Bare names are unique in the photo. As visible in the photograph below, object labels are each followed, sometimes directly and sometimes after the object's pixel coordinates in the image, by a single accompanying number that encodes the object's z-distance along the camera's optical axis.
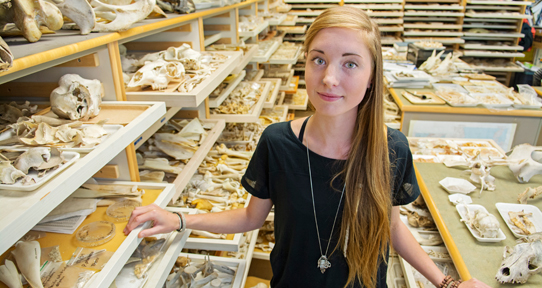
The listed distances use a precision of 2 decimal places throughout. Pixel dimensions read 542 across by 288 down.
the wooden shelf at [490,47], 7.47
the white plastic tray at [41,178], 0.85
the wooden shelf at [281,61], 4.94
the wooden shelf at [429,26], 7.39
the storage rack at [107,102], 0.84
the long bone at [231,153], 2.78
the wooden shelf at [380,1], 7.23
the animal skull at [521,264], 1.52
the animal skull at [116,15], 1.35
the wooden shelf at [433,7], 7.23
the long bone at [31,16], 1.02
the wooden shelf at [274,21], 5.06
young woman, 1.22
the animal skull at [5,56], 0.83
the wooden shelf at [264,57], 3.85
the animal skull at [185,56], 2.03
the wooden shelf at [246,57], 3.02
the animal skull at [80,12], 1.22
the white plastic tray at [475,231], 1.77
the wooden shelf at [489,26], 7.46
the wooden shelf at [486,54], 7.50
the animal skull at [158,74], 1.66
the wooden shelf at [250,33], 3.70
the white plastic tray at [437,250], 1.97
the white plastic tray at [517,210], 1.85
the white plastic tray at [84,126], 1.04
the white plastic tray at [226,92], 2.71
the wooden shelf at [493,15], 7.23
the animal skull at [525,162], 2.24
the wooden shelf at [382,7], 7.29
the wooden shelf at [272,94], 3.69
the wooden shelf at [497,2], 7.16
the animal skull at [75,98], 1.27
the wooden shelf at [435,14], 7.28
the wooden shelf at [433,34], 7.38
